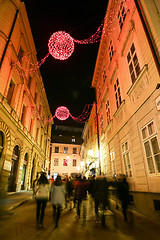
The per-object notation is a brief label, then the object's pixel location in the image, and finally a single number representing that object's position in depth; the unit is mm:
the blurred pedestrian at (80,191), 6480
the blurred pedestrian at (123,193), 5621
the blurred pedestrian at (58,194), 5164
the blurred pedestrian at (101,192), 5438
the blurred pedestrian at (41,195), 5027
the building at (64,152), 43438
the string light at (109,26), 11445
